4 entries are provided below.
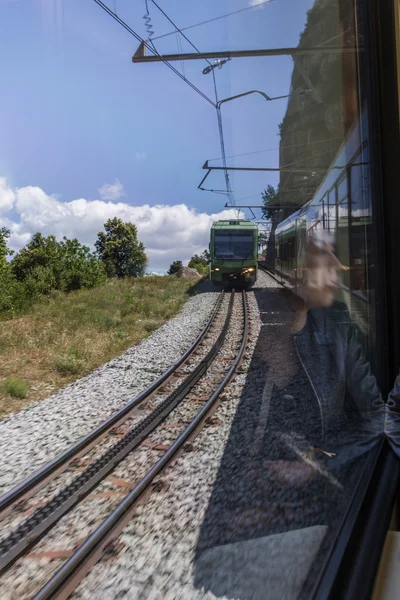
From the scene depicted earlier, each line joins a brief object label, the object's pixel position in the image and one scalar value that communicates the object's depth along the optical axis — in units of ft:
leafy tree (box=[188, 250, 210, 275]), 95.37
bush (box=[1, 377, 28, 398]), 24.47
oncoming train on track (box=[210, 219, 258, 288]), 61.82
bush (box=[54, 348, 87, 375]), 29.68
